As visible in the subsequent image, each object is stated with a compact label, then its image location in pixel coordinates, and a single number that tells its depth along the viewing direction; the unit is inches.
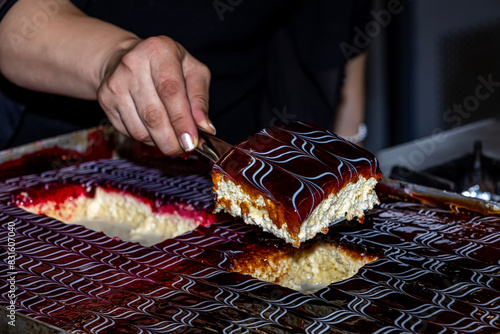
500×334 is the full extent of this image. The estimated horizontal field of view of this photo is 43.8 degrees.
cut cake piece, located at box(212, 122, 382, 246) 38.6
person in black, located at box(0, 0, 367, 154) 46.5
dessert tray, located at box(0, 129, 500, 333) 33.5
